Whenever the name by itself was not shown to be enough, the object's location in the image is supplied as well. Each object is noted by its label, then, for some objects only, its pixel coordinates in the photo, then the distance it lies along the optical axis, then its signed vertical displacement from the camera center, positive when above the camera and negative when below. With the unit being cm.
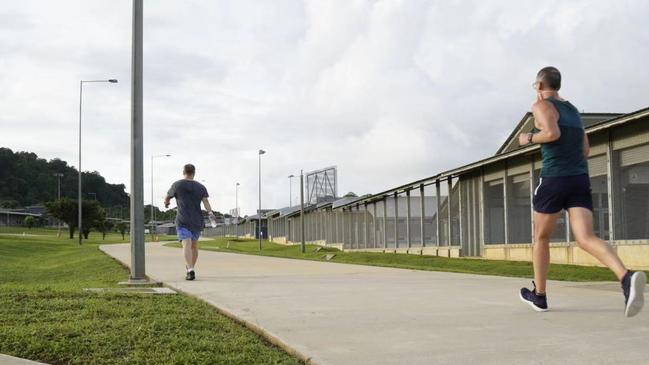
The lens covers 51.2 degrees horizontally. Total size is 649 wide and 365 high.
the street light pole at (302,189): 4112 +217
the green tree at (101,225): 7943 +29
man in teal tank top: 568 +47
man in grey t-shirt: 1117 +28
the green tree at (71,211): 7150 +178
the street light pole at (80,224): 4873 +23
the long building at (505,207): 1688 +54
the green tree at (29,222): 11224 +109
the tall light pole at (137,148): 1069 +125
